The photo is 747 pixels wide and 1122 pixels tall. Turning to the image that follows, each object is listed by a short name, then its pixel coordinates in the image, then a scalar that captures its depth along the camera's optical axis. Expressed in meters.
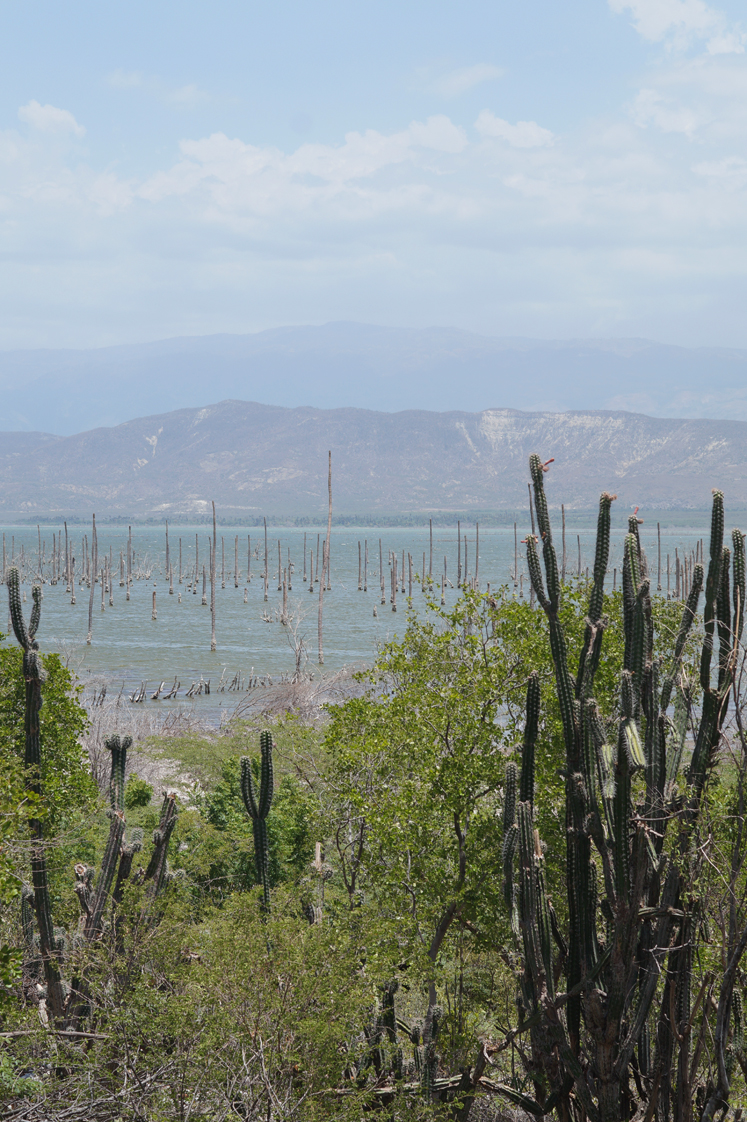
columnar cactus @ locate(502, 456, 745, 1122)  18.61
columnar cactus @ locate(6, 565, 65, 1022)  24.61
